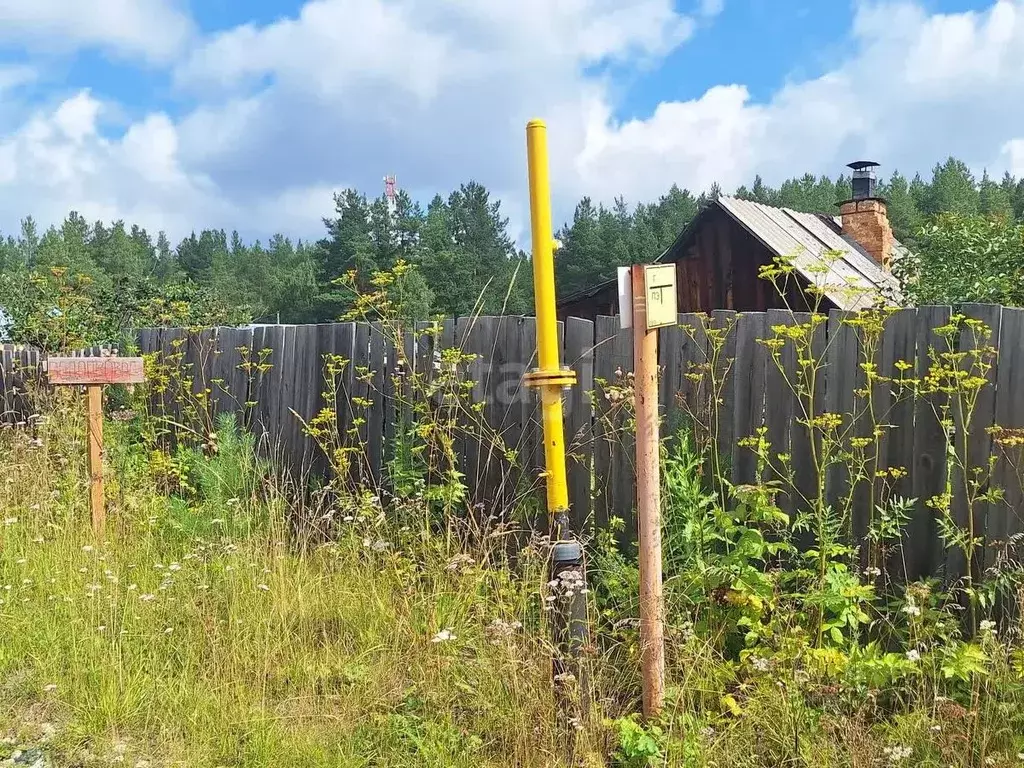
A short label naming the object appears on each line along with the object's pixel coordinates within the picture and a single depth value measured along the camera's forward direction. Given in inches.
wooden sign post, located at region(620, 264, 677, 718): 106.0
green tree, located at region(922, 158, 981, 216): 2689.5
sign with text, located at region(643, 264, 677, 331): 105.2
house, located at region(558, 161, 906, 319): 586.2
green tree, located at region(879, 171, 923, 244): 2539.4
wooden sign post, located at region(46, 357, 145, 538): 194.5
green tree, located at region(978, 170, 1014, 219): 2650.1
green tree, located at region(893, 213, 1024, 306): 322.0
